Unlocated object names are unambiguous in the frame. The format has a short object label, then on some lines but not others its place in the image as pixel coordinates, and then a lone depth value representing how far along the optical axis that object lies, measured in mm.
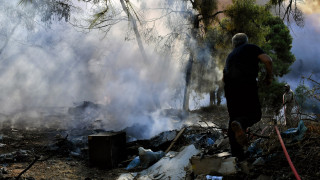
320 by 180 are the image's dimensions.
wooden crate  5266
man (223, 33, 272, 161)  3051
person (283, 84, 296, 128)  7561
